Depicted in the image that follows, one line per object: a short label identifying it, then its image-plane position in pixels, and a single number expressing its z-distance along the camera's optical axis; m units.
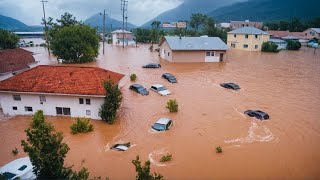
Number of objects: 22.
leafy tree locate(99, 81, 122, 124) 21.59
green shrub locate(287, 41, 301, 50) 72.06
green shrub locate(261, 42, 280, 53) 66.62
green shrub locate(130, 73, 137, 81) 36.21
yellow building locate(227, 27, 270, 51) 66.65
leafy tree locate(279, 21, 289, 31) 109.50
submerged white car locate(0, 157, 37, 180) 13.94
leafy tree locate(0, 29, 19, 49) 54.33
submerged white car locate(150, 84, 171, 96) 29.91
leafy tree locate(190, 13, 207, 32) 113.38
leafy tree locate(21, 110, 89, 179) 10.84
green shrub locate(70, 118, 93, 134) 20.77
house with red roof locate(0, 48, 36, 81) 34.28
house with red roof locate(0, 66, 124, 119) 22.66
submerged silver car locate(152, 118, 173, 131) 21.26
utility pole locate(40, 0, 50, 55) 63.96
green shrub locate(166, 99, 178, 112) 24.91
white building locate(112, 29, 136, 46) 86.69
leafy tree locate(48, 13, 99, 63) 45.72
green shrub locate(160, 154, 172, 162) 17.19
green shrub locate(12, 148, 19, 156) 17.98
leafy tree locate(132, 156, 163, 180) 11.32
